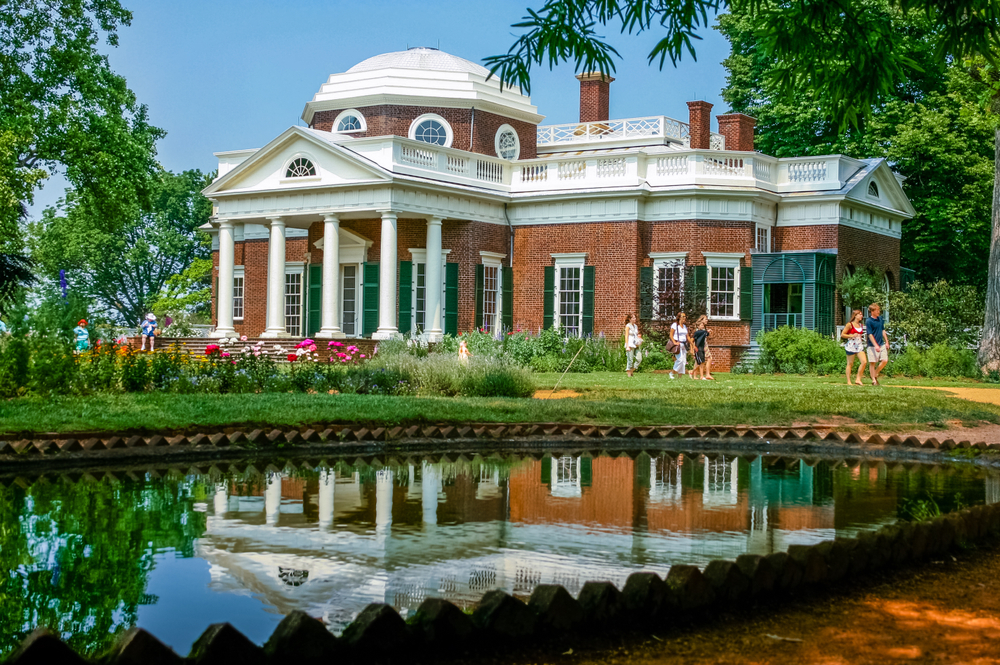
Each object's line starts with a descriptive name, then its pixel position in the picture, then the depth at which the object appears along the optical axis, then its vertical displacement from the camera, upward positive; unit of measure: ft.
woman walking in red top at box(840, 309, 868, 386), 75.25 +0.20
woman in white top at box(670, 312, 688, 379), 83.97 -0.24
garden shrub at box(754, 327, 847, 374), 92.48 -1.18
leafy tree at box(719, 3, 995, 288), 118.32 +22.08
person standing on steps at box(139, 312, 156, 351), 102.22 +0.03
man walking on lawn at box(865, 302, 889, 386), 72.54 -0.18
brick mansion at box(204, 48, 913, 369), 100.83 +10.14
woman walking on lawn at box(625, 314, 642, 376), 86.17 -0.26
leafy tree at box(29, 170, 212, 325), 199.41 +14.64
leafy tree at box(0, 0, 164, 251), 98.37 +20.02
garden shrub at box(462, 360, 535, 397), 59.11 -2.56
